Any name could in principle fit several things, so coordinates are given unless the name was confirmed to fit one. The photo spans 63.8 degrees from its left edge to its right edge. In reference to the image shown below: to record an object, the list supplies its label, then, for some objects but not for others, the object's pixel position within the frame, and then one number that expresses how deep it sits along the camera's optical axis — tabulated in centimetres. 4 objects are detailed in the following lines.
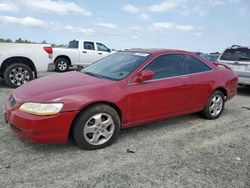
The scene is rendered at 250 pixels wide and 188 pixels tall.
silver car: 608
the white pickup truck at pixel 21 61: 585
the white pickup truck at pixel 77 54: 1002
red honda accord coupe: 259
